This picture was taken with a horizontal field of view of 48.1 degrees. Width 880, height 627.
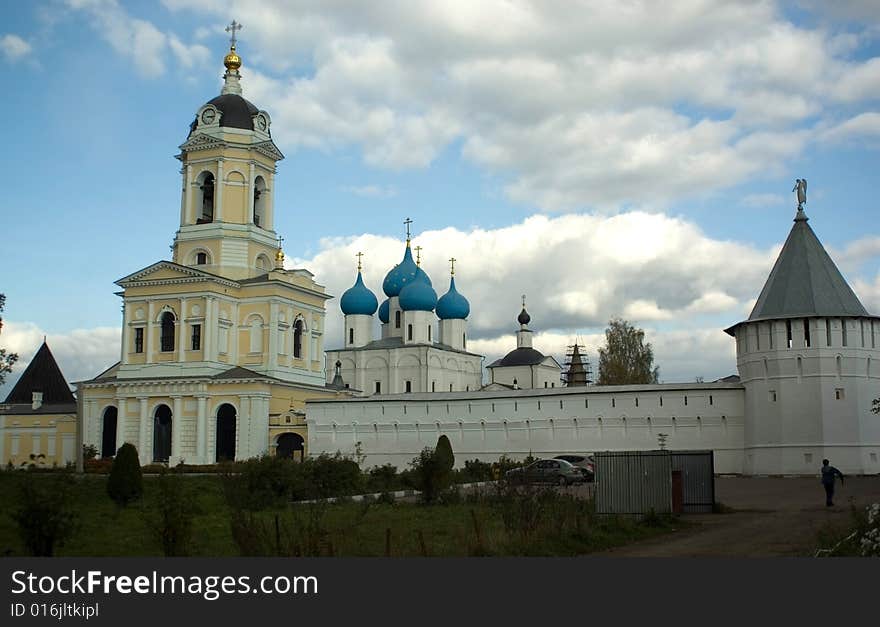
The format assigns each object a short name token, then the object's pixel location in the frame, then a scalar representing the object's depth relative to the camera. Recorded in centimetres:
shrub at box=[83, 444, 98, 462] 4216
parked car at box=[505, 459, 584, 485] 2647
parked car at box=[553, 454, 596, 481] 2870
